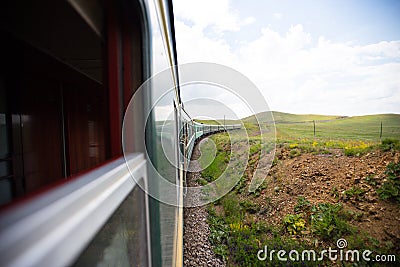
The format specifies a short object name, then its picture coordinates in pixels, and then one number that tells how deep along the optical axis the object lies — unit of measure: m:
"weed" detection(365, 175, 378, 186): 5.45
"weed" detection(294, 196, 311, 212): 5.71
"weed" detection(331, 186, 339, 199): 5.71
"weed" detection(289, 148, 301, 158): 7.84
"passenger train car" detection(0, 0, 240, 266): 0.34
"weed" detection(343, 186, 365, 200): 5.42
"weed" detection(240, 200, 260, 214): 6.01
